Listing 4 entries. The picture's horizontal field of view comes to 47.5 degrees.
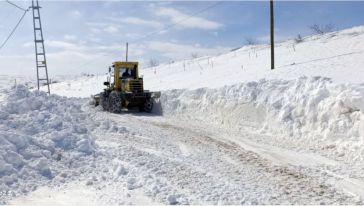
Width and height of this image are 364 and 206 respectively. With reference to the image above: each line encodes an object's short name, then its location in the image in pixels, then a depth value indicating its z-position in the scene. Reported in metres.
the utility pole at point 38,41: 30.34
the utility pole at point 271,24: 21.86
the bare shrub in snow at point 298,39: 42.39
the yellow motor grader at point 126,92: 21.16
